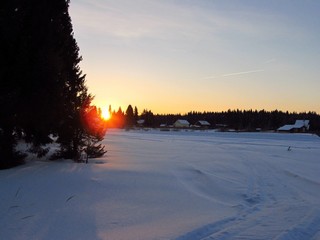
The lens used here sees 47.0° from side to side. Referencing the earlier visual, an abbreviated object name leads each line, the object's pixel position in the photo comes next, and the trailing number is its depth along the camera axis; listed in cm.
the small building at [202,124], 14861
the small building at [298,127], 10553
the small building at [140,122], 14738
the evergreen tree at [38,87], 1373
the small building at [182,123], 15138
